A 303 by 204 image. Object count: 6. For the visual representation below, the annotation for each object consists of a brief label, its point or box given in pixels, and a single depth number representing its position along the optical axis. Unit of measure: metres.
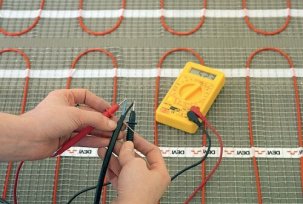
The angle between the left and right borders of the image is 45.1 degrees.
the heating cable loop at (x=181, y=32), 1.27
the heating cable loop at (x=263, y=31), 1.25
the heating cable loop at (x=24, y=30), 1.29
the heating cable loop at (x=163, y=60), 1.16
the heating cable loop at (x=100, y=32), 1.29
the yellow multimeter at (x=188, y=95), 1.07
